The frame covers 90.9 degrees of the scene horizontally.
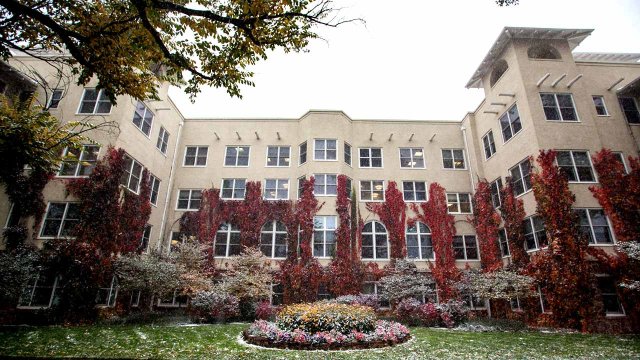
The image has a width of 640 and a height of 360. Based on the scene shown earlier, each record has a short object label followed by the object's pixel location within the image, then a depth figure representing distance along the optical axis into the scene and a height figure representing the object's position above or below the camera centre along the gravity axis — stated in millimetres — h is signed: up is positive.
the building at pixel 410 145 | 17312 +9045
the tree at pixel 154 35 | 5422 +4374
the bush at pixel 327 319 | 10578 -1189
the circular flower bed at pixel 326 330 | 9672 -1504
